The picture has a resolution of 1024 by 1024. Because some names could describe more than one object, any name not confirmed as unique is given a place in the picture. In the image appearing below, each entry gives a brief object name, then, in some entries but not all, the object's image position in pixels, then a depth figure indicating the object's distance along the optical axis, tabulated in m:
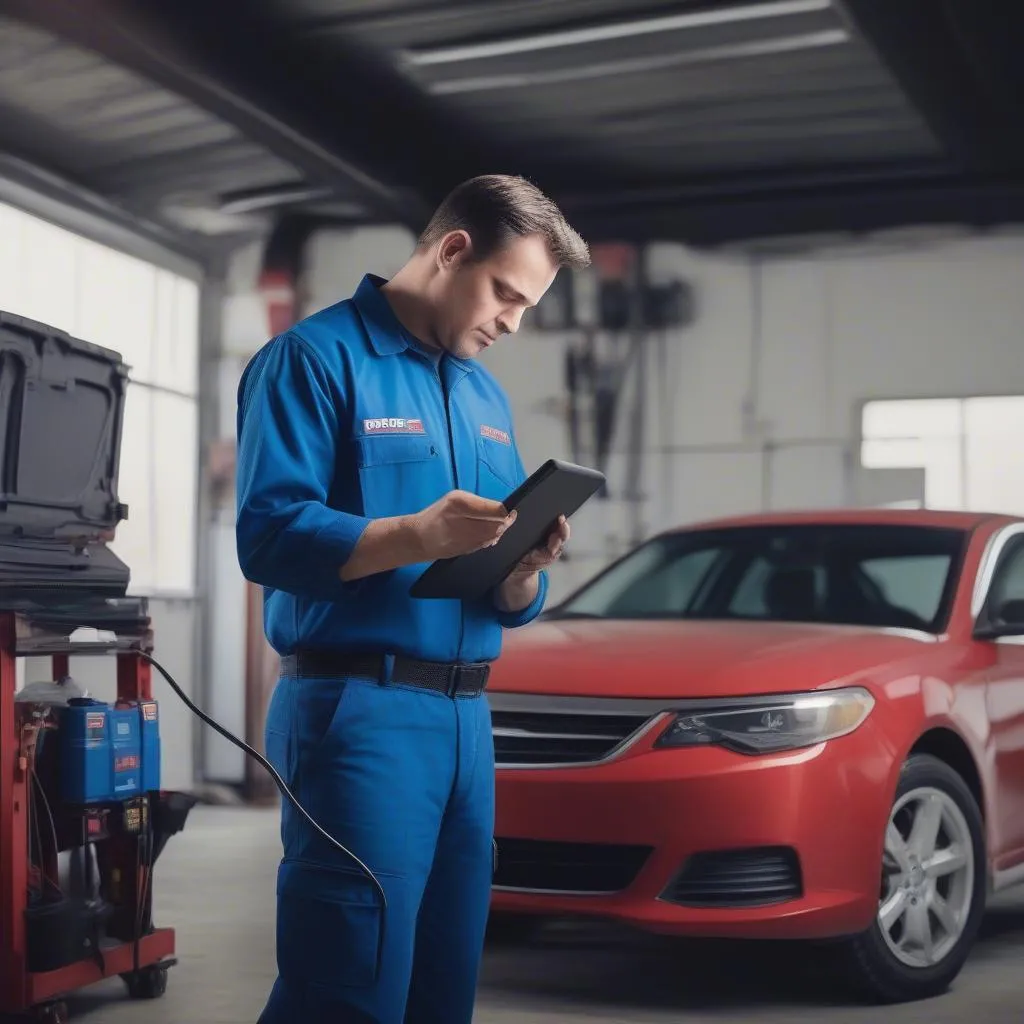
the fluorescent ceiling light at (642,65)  7.45
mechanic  2.06
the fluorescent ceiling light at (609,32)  7.06
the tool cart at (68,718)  3.99
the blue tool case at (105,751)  4.21
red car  3.94
